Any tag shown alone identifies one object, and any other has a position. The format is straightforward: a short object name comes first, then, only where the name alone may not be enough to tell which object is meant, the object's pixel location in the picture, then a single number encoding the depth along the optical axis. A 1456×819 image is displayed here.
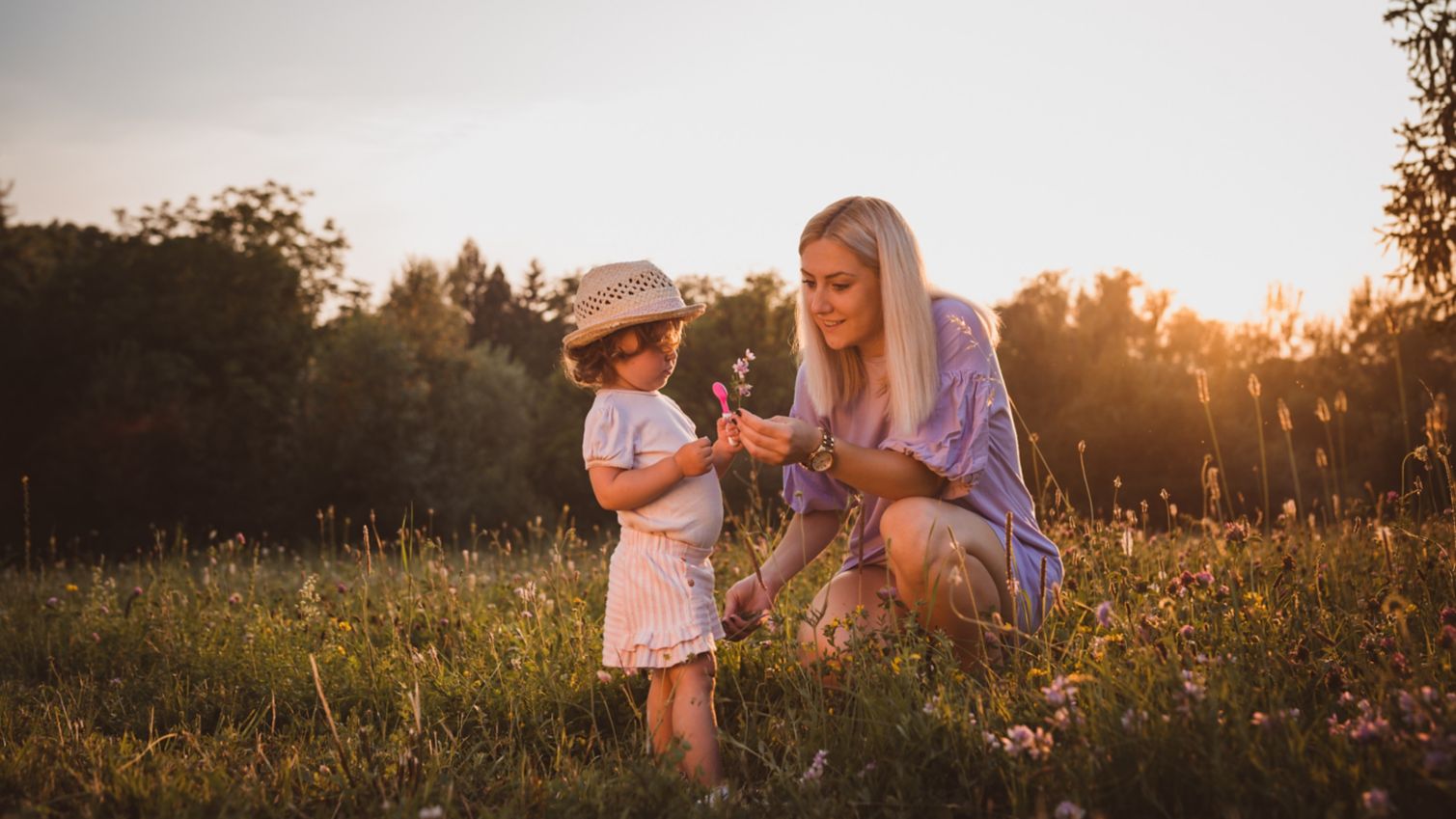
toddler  3.27
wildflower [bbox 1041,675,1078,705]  2.40
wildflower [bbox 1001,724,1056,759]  2.40
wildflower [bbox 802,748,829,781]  2.74
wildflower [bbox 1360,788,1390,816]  1.90
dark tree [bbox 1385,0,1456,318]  7.54
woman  3.61
